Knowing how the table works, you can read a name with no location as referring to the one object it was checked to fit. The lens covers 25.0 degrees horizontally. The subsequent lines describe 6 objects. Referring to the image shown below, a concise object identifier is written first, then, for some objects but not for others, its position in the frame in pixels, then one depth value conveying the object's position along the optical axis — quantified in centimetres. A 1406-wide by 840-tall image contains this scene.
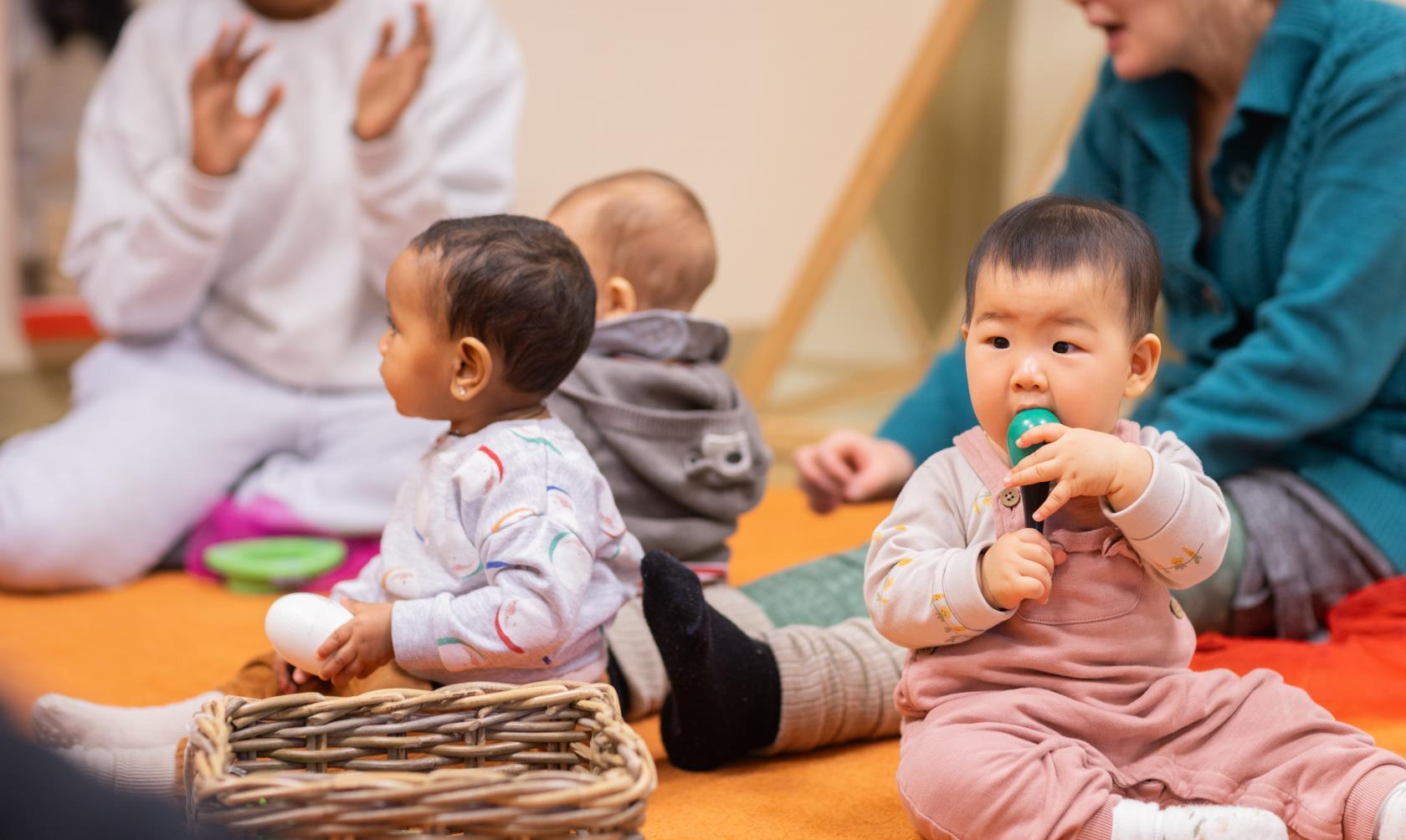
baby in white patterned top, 201
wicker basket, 180
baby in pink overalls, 191
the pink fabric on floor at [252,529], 273
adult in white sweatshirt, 267
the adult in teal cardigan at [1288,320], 234
